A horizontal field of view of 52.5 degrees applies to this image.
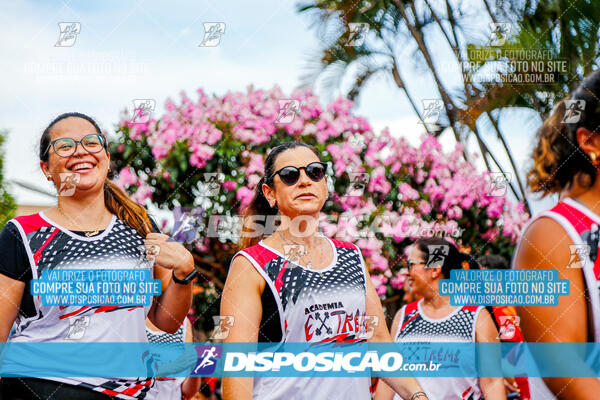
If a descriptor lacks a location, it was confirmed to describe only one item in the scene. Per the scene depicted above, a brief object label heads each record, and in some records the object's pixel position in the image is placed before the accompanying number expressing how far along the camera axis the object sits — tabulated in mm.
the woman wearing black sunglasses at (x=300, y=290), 2275
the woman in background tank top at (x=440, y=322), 3520
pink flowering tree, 4527
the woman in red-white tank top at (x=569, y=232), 1486
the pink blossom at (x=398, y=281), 4716
